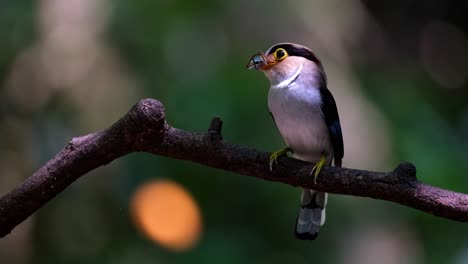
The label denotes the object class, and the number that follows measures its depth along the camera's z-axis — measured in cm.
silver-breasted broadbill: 547
